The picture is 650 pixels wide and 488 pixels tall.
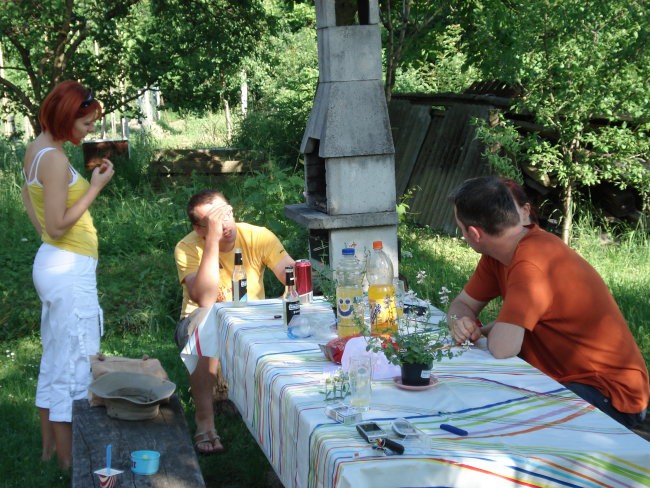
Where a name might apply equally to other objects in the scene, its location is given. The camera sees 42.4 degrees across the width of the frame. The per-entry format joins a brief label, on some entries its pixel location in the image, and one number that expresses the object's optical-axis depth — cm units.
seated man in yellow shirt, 443
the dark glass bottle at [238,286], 410
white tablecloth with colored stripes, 216
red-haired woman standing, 392
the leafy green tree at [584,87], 751
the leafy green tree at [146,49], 1045
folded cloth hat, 359
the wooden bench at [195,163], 1125
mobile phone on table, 229
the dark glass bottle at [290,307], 351
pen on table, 234
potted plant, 266
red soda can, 386
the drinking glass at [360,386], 254
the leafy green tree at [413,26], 976
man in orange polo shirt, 307
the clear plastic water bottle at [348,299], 332
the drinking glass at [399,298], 350
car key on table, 220
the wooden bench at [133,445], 299
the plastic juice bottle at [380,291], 326
